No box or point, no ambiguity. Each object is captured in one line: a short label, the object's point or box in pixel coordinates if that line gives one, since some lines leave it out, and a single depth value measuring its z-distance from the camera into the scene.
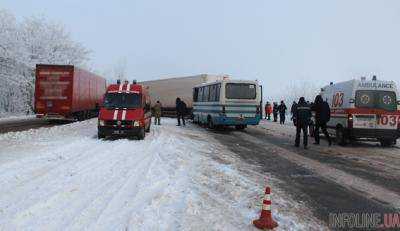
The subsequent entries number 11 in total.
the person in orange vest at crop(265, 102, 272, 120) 44.84
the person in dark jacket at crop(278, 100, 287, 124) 37.22
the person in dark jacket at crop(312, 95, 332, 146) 19.73
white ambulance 19.45
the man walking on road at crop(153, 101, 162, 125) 30.59
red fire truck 19.73
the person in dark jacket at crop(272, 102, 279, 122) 40.68
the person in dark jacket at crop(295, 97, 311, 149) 18.91
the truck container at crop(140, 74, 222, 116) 42.06
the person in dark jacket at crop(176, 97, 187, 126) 30.55
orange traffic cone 7.15
